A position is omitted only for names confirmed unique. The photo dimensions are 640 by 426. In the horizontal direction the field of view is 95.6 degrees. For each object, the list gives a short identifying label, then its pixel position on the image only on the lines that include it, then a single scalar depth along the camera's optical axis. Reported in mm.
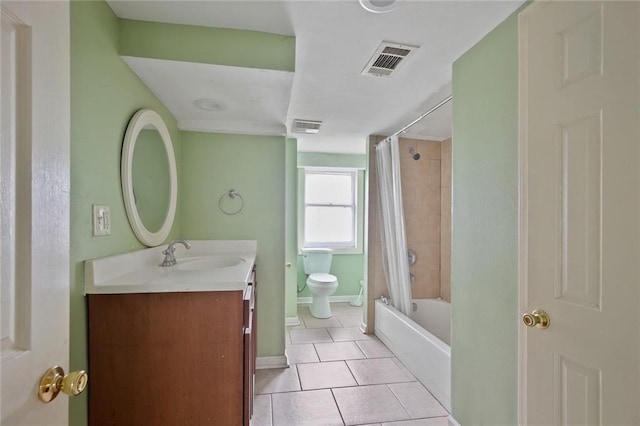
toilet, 3559
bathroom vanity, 1195
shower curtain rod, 2007
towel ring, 2398
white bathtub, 1963
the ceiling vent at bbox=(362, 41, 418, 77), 1508
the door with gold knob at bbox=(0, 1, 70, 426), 497
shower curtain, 2766
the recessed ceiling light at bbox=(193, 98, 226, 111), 1887
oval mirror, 1484
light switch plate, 1203
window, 4312
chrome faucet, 1770
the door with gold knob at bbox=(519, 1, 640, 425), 831
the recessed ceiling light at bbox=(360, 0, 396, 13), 1188
